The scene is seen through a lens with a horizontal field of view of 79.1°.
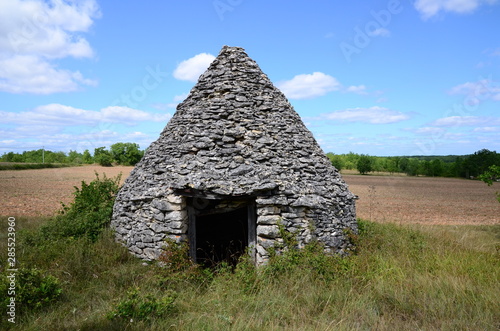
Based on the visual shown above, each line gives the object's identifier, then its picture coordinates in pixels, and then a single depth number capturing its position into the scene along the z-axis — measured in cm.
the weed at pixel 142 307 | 391
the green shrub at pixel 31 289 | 428
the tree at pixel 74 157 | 5627
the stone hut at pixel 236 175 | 575
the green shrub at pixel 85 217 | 692
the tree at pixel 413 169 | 4369
